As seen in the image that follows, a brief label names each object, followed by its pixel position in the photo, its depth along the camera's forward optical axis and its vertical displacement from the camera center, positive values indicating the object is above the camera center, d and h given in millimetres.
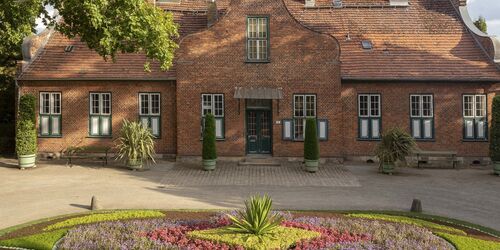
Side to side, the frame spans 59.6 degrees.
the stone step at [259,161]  21562 -1654
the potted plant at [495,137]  19203 -465
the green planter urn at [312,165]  19938 -1702
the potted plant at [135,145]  19969 -723
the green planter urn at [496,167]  19250 -1797
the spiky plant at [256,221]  8758 -1876
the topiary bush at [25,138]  19984 -365
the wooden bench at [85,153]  21008 -1127
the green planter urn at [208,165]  20080 -1670
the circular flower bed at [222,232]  8688 -2288
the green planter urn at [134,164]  19984 -1593
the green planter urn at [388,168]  19578 -1832
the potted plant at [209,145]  20094 -752
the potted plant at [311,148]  19953 -923
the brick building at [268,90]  22047 +1986
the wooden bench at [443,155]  21172 -1372
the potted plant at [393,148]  19266 -918
